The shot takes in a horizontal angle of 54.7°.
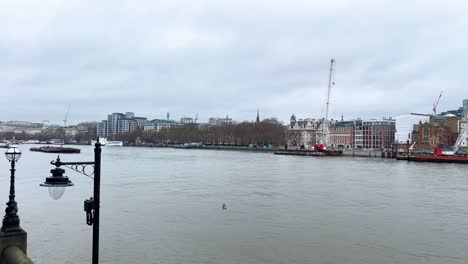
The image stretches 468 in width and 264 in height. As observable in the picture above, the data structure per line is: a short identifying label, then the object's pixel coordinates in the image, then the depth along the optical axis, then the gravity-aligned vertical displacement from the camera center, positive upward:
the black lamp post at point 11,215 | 9.70 -1.64
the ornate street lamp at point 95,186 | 7.64 -0.77
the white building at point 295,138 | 181.48 +2.33
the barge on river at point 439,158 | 94.32 -2.74
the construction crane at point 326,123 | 153.98 +7.96
